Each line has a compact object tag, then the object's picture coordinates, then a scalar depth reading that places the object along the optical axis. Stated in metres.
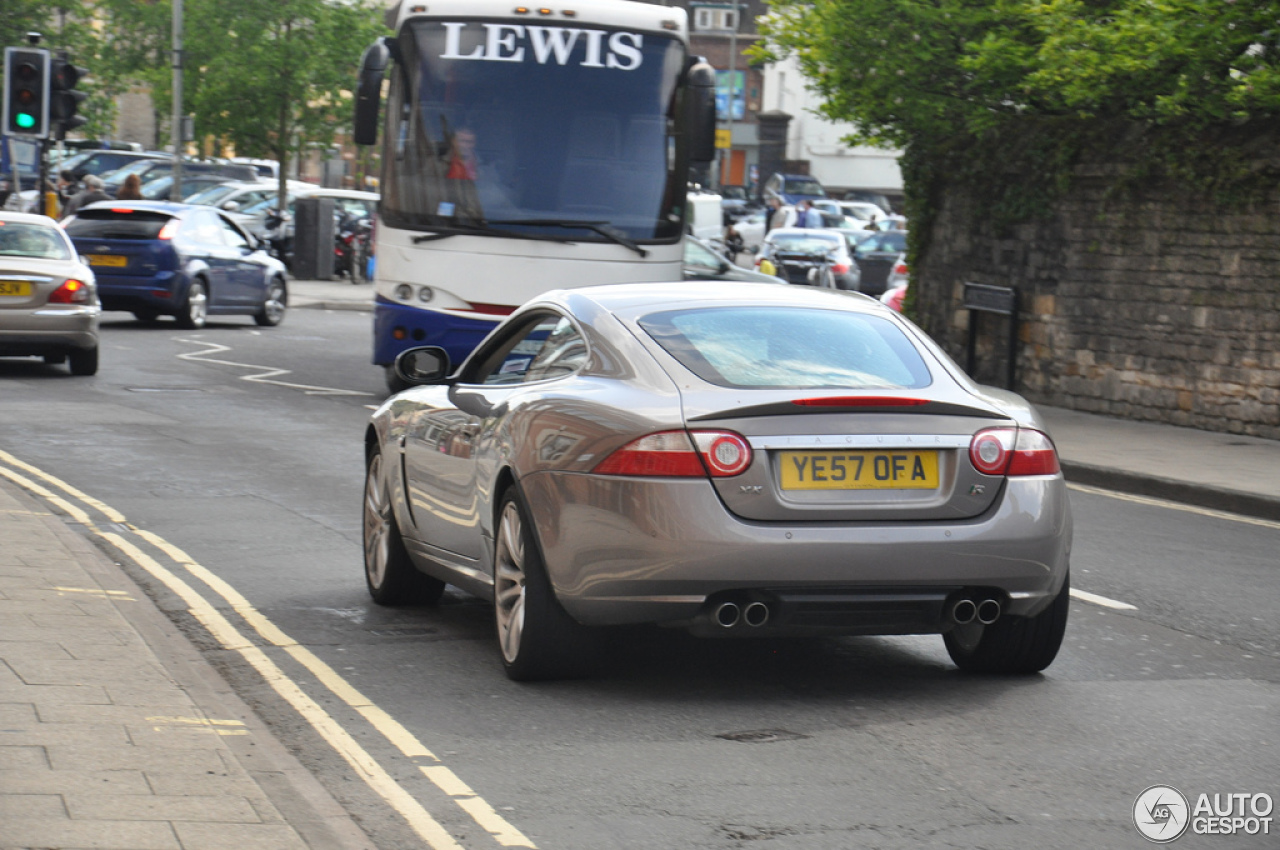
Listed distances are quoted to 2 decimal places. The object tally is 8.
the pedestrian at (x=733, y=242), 49.12
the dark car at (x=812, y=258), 40.75
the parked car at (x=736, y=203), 69.12
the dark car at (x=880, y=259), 43.16
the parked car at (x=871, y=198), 79.41
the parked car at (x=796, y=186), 76.50
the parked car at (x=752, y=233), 60.66
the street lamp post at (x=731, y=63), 86.09
